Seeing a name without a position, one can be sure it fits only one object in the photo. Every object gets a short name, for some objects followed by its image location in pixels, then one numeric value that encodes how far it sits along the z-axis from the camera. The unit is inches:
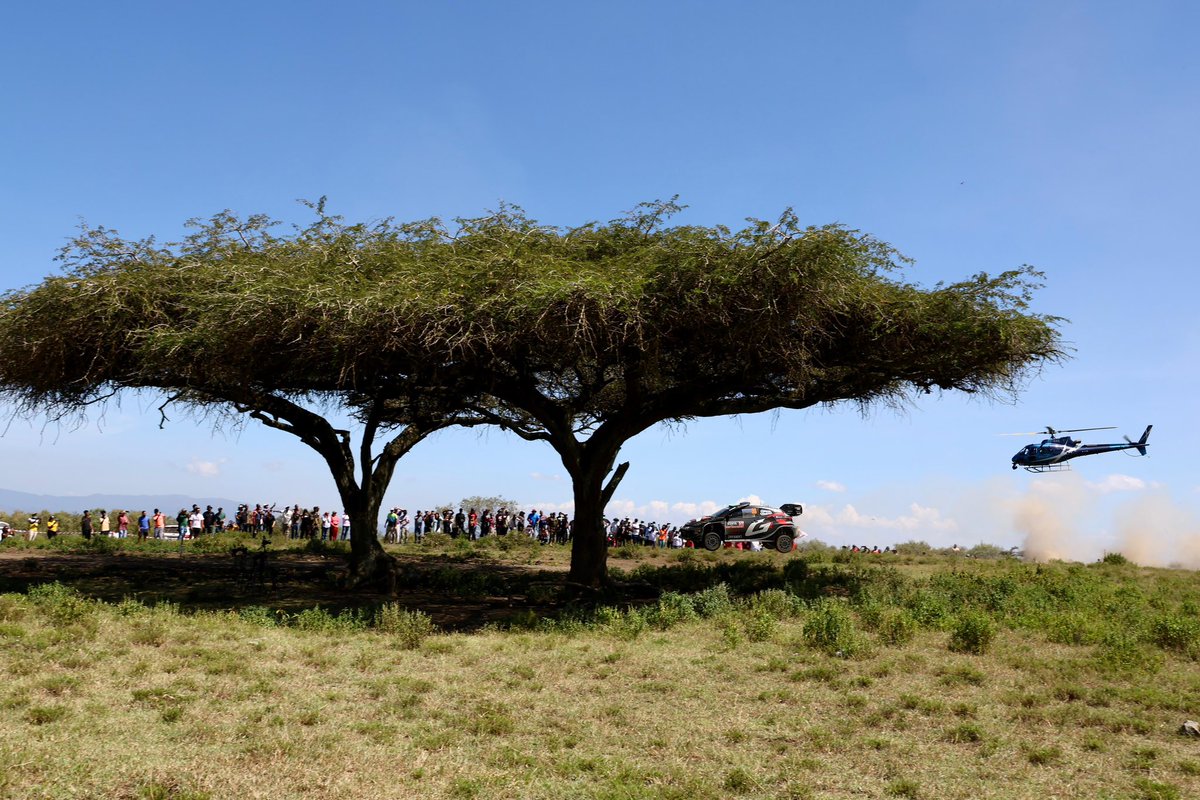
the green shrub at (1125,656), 451.8
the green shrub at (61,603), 550.9
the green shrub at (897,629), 532.4
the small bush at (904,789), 289.7
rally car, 1413.6
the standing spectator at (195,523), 1470.2
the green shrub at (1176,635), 506.3
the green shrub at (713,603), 651.0
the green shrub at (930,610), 589.6
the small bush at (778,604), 655.8
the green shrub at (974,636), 509.7
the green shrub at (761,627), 553.0
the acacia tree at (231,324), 624.4
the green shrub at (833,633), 504.7
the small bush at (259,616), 589.6
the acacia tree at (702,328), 612.7
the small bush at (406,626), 534.6
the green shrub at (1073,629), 539.5
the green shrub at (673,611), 610.9
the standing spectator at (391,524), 1533.0
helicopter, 1862.7
